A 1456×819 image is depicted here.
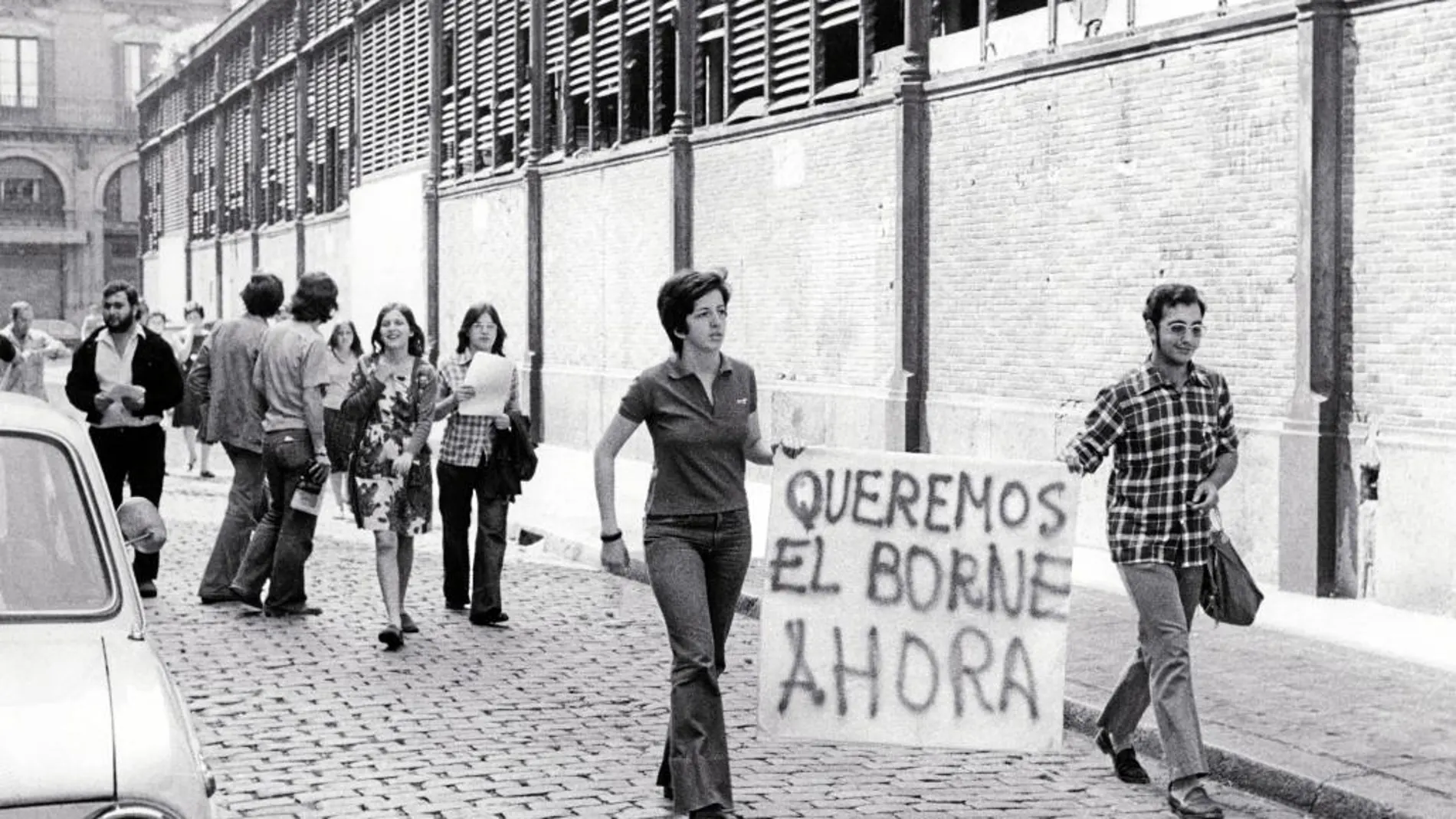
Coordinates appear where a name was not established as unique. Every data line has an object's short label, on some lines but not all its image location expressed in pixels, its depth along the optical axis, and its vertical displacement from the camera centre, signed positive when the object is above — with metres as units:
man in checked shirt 6.53 -0.42
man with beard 11.66 -0.20
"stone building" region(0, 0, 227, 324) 72.69 +7.99
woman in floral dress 10.04 -0.44
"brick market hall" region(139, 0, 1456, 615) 11.23 +1.19
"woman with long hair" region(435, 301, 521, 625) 10.80 -0.61
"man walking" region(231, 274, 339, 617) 10.78 -0.34
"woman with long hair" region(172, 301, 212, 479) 20.55 -0.10
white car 3.71 -0.65
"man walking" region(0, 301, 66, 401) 15.99 +0.06
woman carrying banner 6.27 -0.45
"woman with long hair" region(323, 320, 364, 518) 14.59 -0.02
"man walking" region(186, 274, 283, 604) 11.45 -0.34
